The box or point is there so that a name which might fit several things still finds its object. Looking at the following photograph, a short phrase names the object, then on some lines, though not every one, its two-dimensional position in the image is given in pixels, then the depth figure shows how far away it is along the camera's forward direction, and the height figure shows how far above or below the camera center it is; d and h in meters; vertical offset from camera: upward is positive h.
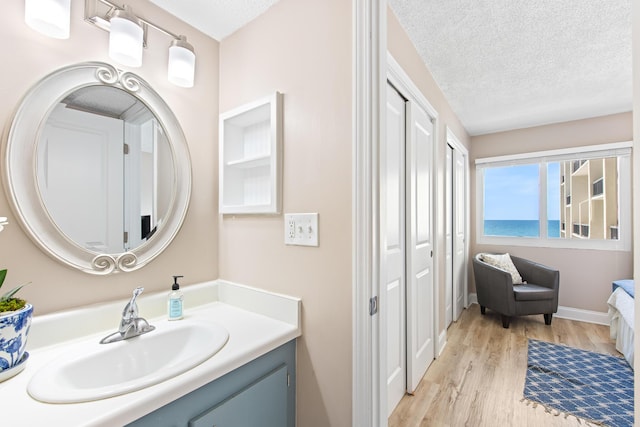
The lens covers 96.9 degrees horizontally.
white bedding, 2.22 -0.91
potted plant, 0.77 -0.32
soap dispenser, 1.25 -0.39
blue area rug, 1.76 -1.21
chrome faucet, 1.05 -0.42
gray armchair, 3.05 -0.84
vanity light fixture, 1.08 +0.74
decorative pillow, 3.43 -0.58
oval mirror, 0.98 +0.19
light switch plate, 1.15 -0.05
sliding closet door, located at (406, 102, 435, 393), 1.95 -0.23
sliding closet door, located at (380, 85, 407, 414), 1.72 -0.21
